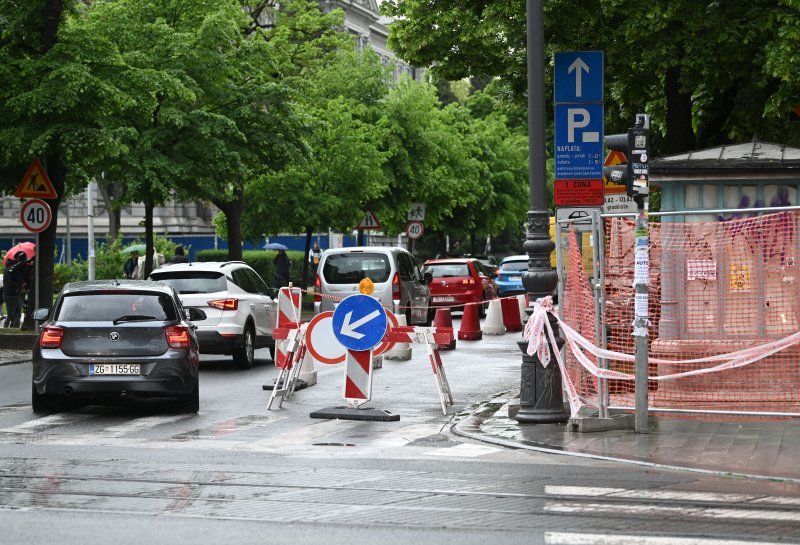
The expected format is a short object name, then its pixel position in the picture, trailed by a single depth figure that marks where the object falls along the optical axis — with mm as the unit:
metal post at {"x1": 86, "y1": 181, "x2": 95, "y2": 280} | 46278
